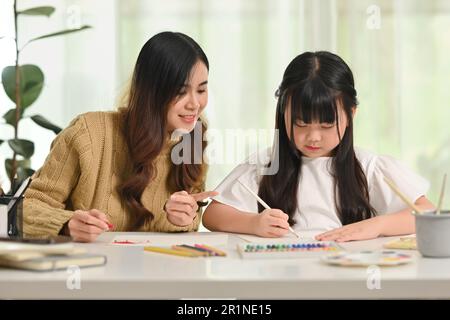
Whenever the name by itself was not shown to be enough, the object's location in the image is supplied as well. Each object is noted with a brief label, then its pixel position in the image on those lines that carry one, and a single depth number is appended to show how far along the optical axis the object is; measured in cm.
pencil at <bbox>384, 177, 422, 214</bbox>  239
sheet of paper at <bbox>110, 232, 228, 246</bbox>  256
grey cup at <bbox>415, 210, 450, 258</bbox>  235
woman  290
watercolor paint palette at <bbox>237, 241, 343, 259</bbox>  235
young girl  281
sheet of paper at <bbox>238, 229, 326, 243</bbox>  259
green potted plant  372
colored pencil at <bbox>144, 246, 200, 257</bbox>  237
